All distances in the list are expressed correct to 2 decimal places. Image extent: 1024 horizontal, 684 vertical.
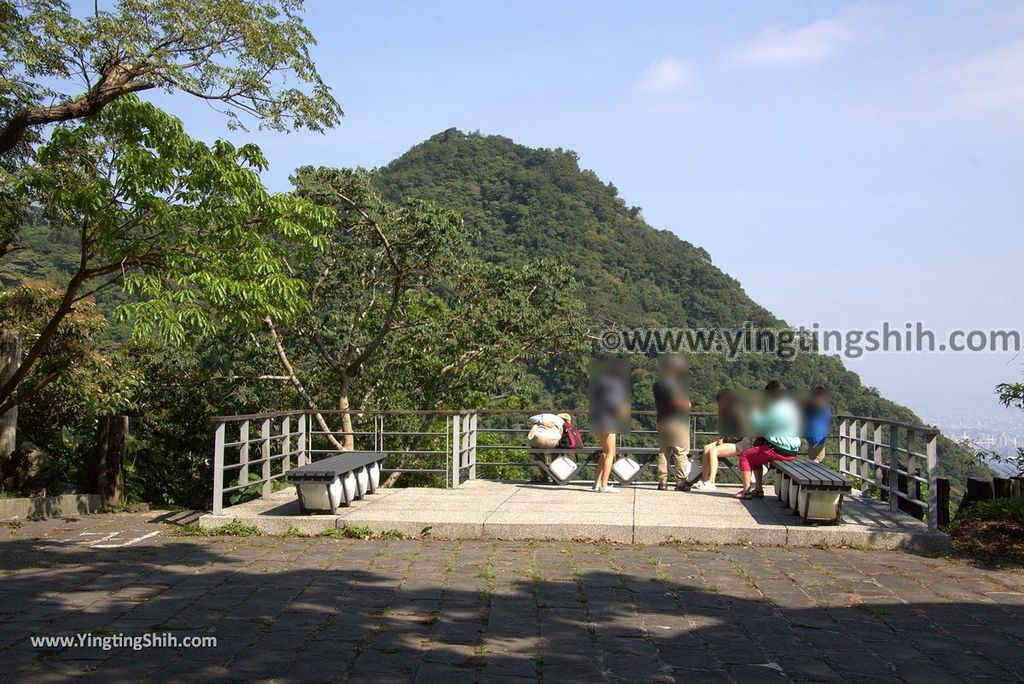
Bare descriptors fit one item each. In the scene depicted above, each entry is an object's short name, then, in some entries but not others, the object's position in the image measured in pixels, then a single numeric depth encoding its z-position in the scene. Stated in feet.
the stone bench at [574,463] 45.03
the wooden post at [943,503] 36.04
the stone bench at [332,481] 33.40
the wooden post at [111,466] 41.14
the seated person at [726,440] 41.83
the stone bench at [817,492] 30.91
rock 42.73
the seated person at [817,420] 42.55
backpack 45.03
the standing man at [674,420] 41.93
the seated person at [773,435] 39.65
